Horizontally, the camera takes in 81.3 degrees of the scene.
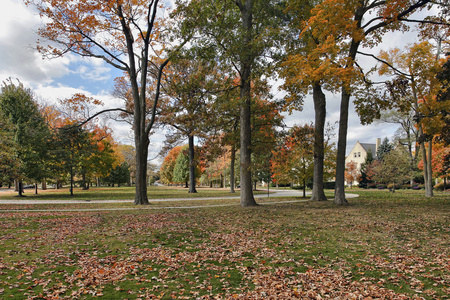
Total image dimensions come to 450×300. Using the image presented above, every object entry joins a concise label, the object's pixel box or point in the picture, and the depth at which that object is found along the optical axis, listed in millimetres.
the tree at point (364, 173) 48219
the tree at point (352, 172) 48750
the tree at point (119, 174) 53256
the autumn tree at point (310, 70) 10695
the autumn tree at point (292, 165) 18594
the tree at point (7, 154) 18153
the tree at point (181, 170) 48909
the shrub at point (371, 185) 45169
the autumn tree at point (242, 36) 11984
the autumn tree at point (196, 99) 13523
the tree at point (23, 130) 21562
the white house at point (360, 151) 58562
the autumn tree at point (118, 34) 14789
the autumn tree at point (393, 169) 28000
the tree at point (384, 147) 50062
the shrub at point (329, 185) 44219
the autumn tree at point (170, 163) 60094
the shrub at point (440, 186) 33594
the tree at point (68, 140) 16328
